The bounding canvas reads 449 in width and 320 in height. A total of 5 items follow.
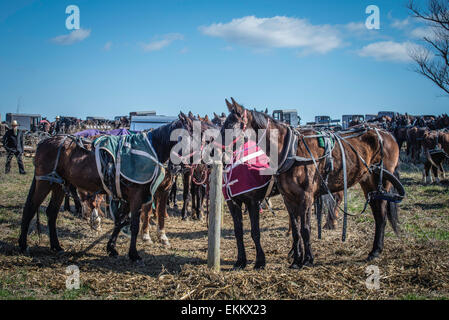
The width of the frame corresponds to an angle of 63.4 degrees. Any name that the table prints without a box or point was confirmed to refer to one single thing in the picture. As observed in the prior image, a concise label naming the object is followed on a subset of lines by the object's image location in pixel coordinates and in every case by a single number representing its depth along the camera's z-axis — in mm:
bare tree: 17219
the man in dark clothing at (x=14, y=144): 16078
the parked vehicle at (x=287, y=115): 21938
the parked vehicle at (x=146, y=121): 14030
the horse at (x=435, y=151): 14391
